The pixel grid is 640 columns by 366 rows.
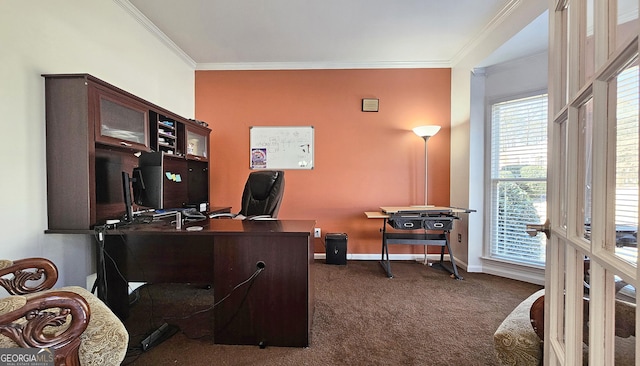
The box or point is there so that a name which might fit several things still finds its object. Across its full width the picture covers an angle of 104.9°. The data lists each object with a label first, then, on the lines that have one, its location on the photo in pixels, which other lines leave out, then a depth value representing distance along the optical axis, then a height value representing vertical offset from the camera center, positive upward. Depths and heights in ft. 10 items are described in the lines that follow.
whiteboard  11.00 +1.45
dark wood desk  5.11 -2.12
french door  1.57 -0.06
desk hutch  5.30 +0.82
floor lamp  9.75 +1.92
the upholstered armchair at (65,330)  2.77 -1.86
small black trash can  10.24 -2.90
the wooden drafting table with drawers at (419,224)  9.00 -1.65
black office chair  7.97 -0.52
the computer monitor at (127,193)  5.47 -0.30
